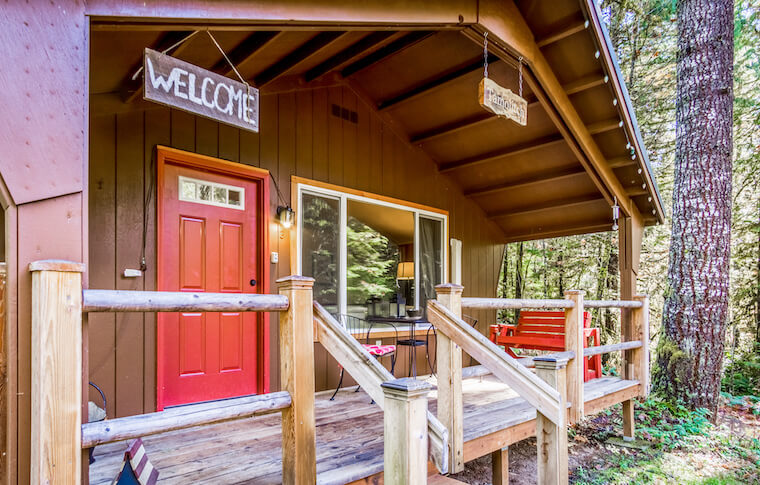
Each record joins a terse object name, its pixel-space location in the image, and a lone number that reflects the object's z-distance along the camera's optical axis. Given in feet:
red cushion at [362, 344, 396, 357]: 12.89
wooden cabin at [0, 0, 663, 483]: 5.36
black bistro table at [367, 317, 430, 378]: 14.15
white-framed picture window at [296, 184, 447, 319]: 14.52
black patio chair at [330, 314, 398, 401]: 14.87
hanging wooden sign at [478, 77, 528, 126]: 10.13
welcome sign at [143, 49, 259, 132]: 6.71
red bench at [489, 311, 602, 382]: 17.02
